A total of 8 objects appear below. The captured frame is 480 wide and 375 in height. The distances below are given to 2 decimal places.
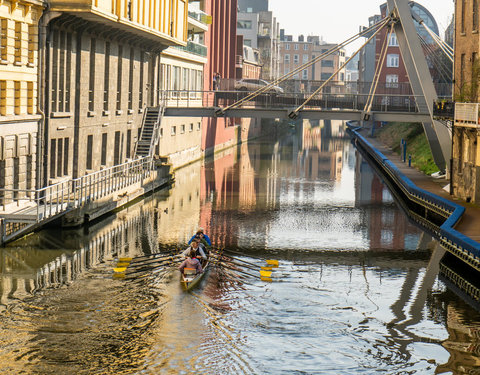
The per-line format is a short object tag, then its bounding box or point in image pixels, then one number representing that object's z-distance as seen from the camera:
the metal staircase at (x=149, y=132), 56.62
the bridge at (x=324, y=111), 47.22
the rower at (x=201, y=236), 31.39
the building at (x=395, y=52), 117.38
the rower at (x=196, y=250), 28.75
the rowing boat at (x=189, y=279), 26.58
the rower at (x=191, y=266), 27.35
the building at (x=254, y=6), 185.75
